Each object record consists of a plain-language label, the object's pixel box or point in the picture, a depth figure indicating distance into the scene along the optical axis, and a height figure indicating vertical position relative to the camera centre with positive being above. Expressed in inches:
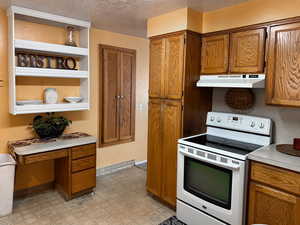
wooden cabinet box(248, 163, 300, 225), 69.2 -33.6
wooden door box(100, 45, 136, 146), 139.9 +0.8
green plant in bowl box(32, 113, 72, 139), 109.3 -15.0
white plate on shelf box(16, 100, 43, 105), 107.3 -3.8
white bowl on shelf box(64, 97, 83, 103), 120.4 -2.2
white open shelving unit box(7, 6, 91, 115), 99.1 +20.7
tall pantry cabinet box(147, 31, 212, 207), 98.4 -2.7
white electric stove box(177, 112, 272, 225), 78.1 -26.6
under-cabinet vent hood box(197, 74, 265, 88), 83.1 +6.8
